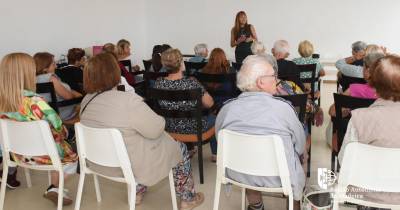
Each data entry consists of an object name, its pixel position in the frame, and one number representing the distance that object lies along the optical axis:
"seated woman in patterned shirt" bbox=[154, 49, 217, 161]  2.97
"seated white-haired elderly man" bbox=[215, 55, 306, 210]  1.98
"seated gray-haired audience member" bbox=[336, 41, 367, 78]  3.66
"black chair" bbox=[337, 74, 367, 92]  3.23
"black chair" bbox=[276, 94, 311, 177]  2.54
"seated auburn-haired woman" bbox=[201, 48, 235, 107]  3.76
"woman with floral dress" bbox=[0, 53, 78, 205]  2.40
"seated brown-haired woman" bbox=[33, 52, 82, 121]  3.34
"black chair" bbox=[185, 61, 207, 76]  4.43
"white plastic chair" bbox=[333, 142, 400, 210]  1.66
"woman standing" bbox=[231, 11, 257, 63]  5.77
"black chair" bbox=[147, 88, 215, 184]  2.87
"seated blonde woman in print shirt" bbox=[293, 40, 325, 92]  4.46
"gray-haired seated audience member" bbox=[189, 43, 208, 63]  4.73
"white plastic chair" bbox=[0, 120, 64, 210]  2.26
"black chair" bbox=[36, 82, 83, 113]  3.15
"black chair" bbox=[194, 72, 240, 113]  3.55
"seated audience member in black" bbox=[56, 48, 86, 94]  3.95
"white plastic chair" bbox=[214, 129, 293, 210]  1.84
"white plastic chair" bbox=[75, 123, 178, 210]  2.04
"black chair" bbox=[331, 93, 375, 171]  2.43
